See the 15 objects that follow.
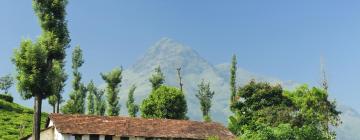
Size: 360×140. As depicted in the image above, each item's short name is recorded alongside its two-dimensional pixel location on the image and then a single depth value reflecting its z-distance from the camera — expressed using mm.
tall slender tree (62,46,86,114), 104250
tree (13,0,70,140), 54219
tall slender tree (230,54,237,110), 112812
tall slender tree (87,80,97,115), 122125
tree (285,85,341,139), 80812
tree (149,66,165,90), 108250
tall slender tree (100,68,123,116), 103188
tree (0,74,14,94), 160000
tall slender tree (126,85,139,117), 118062
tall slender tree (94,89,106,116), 115356
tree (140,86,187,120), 91000
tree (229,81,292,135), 77500
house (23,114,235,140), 61944
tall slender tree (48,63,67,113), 96562
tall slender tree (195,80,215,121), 117875
